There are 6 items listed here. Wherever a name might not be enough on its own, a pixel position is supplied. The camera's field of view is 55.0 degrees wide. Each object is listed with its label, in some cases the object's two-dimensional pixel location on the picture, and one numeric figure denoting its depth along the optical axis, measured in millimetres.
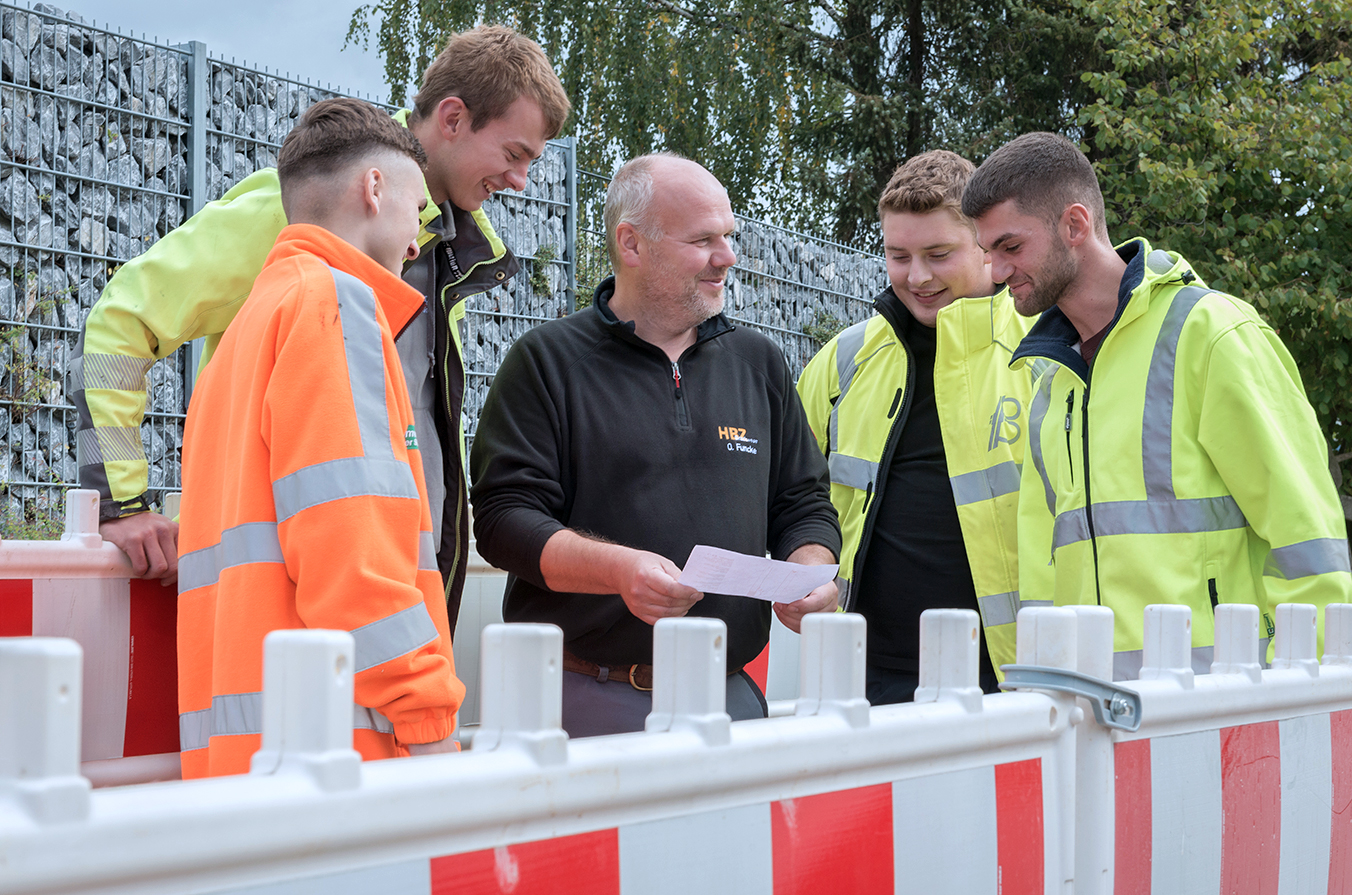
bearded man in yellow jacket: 2426
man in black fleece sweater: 2691
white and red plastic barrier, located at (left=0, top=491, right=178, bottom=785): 2385
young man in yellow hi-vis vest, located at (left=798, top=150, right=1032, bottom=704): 3166
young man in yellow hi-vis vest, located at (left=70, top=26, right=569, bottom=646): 2441
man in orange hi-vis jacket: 1790
